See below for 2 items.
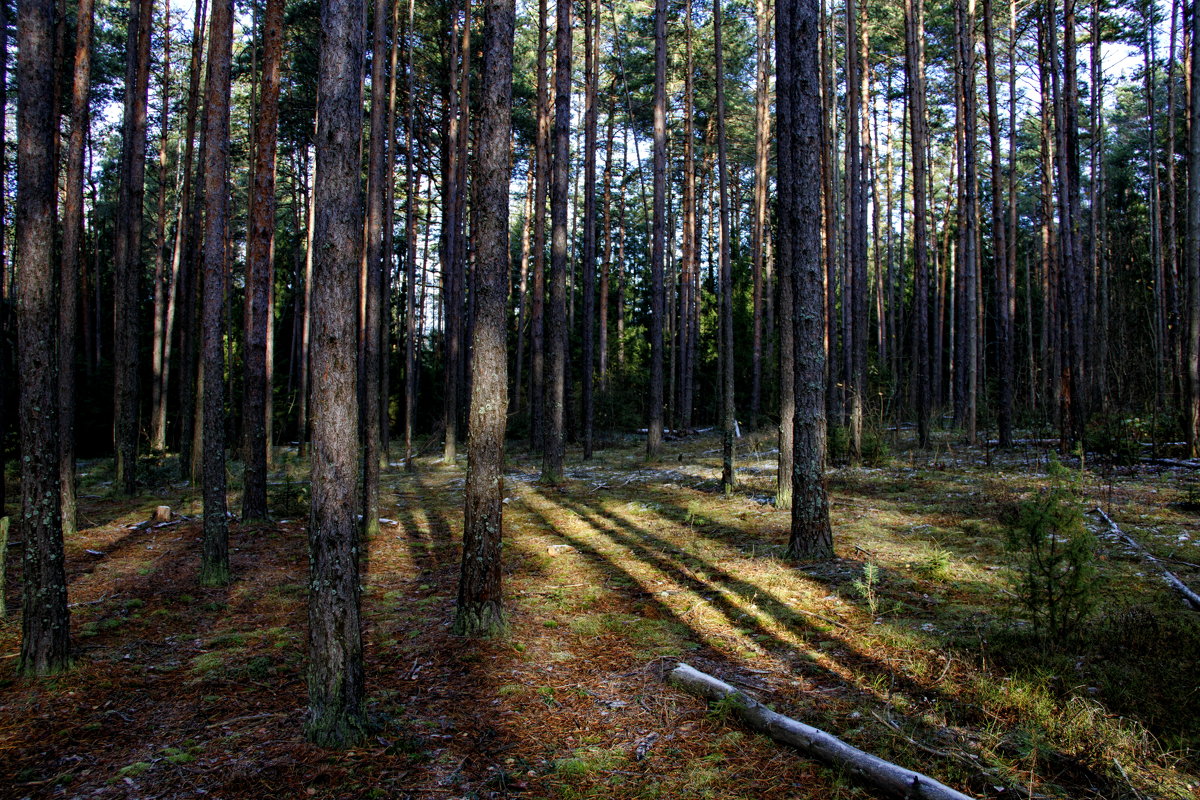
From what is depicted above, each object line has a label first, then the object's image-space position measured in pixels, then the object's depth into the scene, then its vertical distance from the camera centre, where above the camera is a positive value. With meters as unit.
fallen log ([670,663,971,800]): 2.72 -1.65
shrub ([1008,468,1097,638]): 3.98 -0.97
